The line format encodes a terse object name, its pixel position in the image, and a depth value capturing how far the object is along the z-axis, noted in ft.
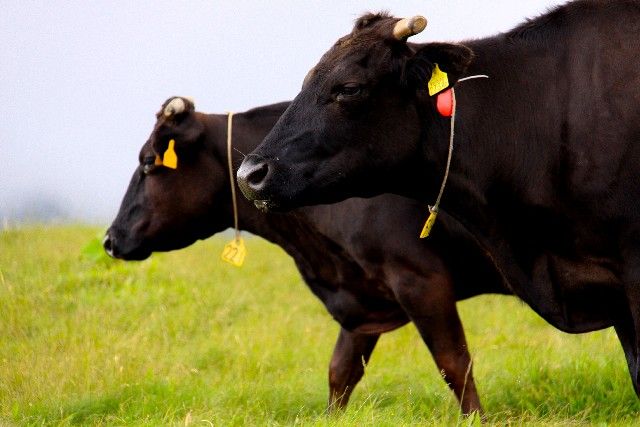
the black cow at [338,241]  51.29
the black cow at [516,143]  41.11
